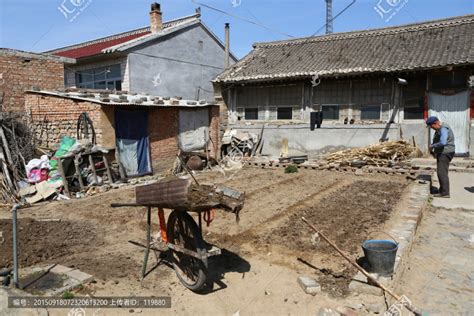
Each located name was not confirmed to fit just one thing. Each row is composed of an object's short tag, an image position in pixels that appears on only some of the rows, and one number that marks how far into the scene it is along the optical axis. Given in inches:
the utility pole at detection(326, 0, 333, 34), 862.8
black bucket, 157.7
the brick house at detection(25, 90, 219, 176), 438.0
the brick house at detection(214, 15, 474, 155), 526.0
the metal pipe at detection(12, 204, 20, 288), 158.2
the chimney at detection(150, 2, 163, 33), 765.9
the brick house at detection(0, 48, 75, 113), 502.2
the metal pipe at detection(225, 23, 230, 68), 761.7
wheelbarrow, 144.6
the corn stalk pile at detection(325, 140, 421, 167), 501.0
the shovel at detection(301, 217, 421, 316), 137.3
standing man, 320.5
